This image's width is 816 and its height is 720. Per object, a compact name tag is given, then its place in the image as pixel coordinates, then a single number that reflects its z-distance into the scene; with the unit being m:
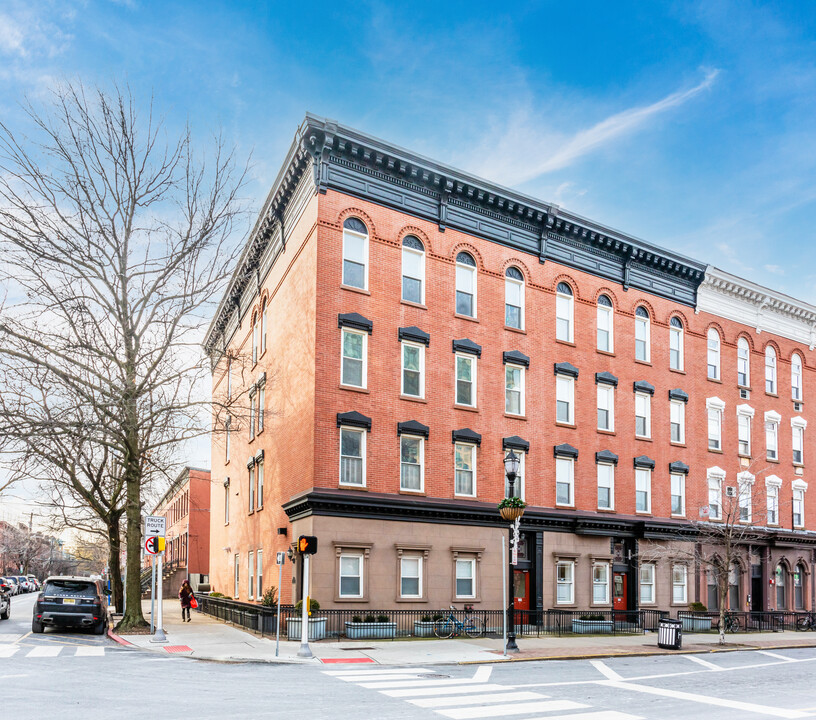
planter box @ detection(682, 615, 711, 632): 33.84
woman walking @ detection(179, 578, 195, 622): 33.78
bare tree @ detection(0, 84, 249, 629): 25.45
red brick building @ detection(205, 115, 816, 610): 27.83
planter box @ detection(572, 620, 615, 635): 30.33
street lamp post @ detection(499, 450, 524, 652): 23.20
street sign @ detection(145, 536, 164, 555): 22.43
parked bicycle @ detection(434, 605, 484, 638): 26.58
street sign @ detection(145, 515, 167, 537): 22.97
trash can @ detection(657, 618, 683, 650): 25.70
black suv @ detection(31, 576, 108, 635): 24.89
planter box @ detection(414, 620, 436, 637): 26.42
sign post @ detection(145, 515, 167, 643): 22.58
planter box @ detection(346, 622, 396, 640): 25.00
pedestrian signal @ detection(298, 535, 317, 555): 20.61
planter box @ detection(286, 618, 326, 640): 24.59
